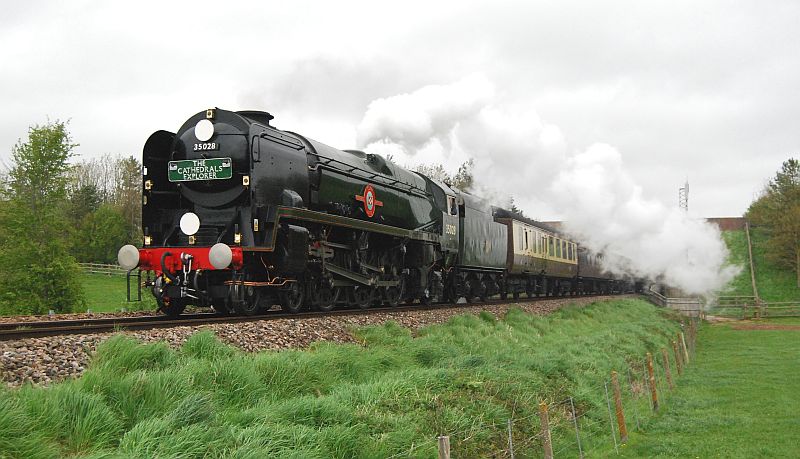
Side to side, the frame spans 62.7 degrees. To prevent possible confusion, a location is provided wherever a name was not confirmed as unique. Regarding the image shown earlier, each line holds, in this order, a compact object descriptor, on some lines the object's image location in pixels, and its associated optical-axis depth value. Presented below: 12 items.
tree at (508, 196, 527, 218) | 29.49
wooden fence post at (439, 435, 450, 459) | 5.00
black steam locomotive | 12.16
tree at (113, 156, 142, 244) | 60.56
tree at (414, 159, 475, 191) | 56.18
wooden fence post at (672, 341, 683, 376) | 18.53
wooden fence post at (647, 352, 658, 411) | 12.72
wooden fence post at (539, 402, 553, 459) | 7.06
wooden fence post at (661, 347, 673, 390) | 15.52
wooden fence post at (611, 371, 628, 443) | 10.16
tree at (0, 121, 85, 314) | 23.86
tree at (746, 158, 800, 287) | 61.41
